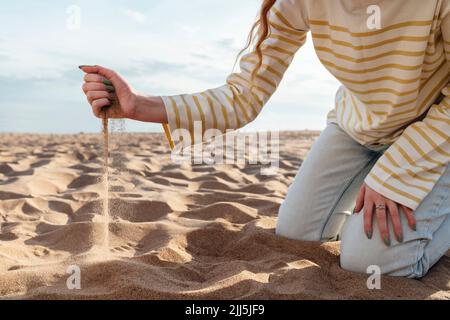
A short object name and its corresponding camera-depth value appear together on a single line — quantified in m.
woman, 1.54
